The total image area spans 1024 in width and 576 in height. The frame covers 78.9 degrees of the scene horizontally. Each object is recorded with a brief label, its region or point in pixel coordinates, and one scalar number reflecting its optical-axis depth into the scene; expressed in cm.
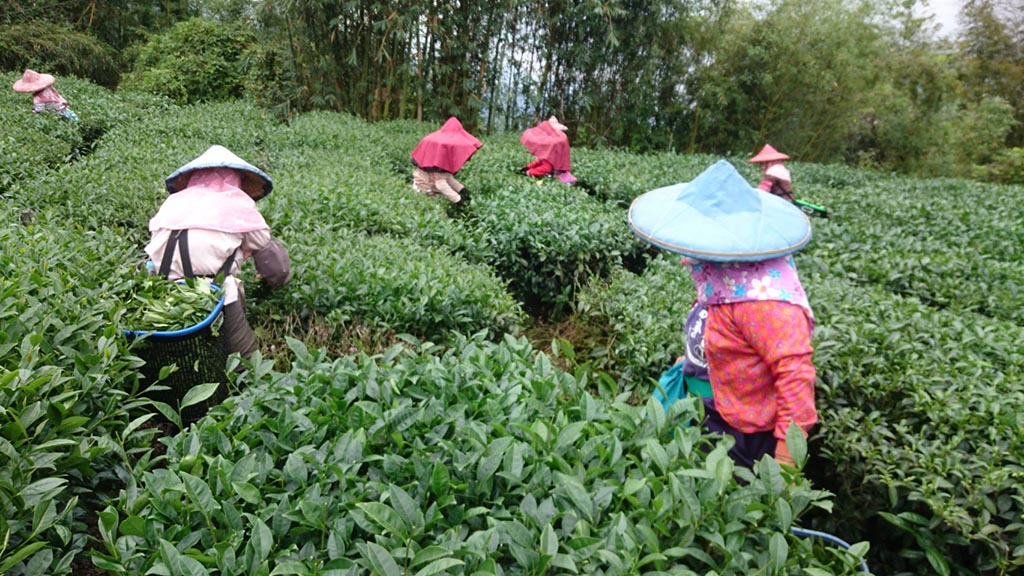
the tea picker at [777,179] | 542
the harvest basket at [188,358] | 223
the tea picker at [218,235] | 263
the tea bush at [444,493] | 115
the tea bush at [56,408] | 125
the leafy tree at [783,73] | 1184
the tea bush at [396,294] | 291
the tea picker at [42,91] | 737
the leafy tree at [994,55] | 1639
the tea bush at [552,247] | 437
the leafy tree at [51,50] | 1255
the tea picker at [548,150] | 638
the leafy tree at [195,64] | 1193
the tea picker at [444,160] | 558
